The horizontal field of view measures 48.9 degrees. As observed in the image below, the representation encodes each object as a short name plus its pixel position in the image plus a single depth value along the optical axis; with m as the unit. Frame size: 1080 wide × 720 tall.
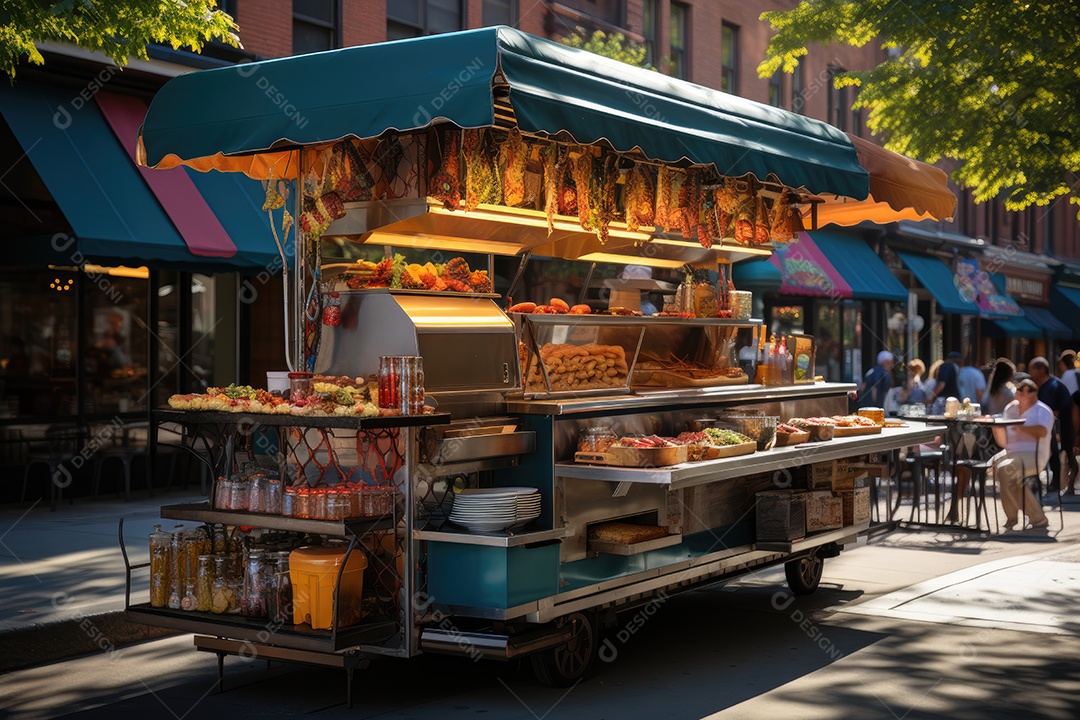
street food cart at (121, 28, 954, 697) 6.43
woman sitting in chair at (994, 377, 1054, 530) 13.51
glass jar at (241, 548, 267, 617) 6.62
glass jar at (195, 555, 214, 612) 6.81
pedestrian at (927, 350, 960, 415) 18.01
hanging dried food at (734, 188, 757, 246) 10.51
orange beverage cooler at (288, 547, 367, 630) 6.35
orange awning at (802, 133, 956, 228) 10.20
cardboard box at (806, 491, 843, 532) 9.25
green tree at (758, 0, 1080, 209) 15.44
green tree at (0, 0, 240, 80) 8.59
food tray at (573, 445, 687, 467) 6.98
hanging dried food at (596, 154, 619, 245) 8.80
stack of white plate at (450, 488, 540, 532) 6.55
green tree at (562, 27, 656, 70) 17.55
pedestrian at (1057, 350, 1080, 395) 18.89
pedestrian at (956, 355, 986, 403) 18.61
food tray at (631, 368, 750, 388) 8.88
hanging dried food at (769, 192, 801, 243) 11.15
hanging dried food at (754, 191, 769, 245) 10.80
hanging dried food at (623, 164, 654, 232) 9.15
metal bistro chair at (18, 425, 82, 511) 13.25
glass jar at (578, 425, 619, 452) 7.17
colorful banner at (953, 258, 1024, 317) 32.50
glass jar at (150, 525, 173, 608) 6.93
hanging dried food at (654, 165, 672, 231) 9.32
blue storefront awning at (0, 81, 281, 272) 12.48
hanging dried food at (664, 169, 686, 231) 9.44
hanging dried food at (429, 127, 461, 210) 7.52
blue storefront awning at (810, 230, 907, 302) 25.48
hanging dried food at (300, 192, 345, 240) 7.51
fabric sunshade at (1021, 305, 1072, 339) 37.03
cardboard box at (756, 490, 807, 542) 8.89
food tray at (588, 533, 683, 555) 7.28
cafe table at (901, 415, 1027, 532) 13.23
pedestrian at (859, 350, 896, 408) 17.72
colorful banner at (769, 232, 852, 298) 23.00
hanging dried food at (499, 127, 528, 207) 7.84
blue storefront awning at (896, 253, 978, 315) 29.80
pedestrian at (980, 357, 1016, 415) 15.32
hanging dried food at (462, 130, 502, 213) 7.61
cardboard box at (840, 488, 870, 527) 9.95
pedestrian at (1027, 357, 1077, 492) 15.68
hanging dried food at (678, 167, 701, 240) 9.62
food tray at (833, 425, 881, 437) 9.87
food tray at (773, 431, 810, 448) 8.97
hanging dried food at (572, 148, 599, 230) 8.51
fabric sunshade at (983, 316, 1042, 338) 35.12
